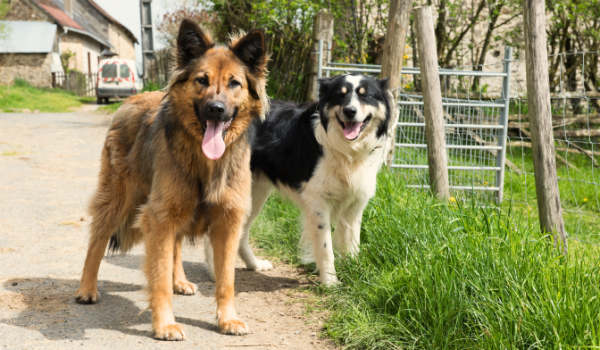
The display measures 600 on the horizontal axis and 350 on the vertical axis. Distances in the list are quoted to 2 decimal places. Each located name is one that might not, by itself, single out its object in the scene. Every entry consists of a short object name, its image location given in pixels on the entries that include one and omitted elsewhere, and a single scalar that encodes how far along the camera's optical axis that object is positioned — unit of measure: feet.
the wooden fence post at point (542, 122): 11.80
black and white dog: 13.24
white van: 76.48
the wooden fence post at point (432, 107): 15.35
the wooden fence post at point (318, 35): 22.89
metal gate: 21.30
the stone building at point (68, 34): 101.24
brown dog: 10.50
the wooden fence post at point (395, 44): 17.01
